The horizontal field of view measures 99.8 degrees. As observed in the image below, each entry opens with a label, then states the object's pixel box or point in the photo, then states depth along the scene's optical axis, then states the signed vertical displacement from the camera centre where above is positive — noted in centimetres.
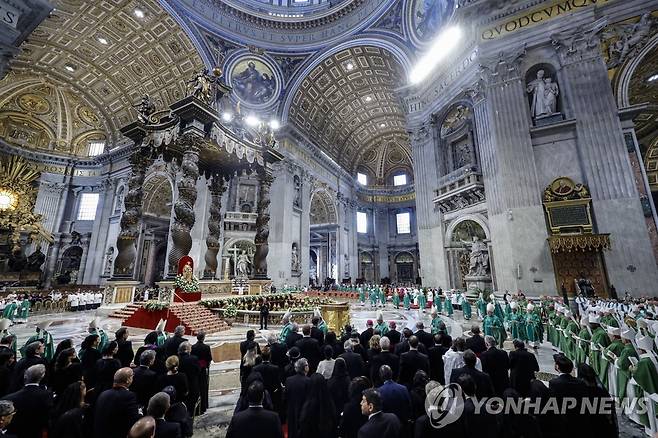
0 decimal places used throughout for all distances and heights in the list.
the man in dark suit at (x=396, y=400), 232 -102
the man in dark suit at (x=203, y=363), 360 -113
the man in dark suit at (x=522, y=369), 326 -106
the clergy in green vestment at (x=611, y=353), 364 -100
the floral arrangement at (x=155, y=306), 768 -78
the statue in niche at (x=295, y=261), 2048 +121
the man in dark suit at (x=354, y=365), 333 -104
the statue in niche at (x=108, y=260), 1883 +118
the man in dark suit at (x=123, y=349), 371 -95
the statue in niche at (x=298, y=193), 2155 +656
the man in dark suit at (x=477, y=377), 262 -94
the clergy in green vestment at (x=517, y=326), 666 -116
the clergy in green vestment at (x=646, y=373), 304 -105
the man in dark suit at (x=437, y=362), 376 -113
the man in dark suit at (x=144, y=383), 269 -101
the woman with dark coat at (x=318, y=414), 249 -122
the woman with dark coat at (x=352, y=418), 246 -123
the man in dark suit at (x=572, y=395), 226 -98
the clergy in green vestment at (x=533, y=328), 644 -119
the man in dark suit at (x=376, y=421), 183 -95
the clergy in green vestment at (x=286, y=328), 515 -93
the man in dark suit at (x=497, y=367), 331 -106
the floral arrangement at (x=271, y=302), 912 -90
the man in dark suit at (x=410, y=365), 316 -99
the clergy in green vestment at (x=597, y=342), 409 -95
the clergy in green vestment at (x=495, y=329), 623 -115
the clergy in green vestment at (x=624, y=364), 339 -105
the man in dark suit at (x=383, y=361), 326 -99
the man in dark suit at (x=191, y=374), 323 -111
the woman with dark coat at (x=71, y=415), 189 -97
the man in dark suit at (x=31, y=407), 204 -95
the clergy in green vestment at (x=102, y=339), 464 -105
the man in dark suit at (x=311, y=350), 380 -99
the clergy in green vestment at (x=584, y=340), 455 -102
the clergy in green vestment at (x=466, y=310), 1062 -124
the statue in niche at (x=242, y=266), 1817 +74
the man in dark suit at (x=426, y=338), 420 -92
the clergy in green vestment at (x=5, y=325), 400 -68
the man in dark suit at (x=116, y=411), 199 -96
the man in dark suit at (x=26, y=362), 267 -84
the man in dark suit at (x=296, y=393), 261 -108
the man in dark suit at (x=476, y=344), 393 -93
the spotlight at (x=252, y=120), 2001 +1123
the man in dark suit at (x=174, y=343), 375 -88
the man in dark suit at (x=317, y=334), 438 -89
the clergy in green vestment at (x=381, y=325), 499 -90
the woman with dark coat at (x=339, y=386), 283 -109
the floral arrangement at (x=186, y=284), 865 -20
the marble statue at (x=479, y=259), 1247 +80
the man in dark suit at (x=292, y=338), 414 -91
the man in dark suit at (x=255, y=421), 187 -97
